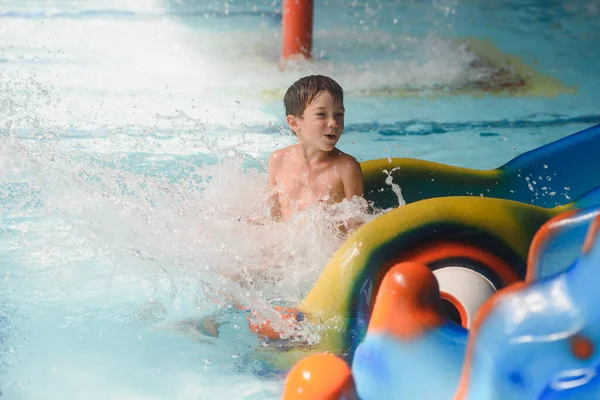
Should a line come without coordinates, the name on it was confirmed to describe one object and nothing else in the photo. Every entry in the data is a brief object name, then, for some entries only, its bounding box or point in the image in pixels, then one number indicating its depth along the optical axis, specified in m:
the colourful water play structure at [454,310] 1.95
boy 4.24
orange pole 10.62
